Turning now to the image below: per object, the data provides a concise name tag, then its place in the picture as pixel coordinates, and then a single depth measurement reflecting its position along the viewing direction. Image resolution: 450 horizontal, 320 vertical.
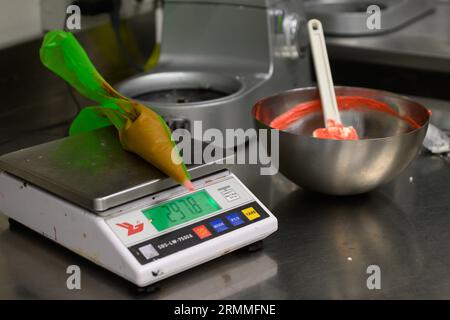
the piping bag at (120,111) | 1.50
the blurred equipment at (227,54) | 1.87
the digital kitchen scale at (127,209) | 1.46
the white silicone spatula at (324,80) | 1.72
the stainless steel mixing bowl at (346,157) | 1.60
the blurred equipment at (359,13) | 2.22
